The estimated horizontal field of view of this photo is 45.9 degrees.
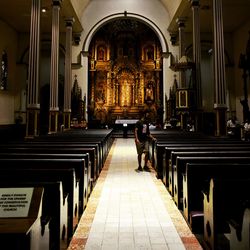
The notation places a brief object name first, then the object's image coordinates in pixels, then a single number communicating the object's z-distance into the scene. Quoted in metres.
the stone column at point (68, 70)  15.39
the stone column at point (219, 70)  9.68
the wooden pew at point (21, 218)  1.63
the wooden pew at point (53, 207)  2.49
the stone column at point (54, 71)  12.58
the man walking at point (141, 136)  7.99
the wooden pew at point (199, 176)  3.32
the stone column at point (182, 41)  15.80
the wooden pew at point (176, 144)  6.08
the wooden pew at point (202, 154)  4.51
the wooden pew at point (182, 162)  3.89
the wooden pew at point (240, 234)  1.86
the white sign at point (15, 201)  1.93
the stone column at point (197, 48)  12.52
